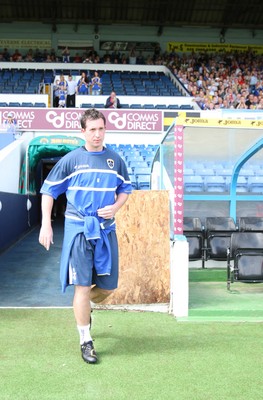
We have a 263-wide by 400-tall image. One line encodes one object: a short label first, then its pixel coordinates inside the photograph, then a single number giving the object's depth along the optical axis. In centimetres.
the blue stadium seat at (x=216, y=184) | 998
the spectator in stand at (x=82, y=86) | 2225
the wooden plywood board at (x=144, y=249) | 612
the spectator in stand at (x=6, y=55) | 2915
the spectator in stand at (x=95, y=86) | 2278
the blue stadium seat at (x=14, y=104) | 2090
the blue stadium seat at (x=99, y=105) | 2065
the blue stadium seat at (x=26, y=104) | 2083
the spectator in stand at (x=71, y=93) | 2208
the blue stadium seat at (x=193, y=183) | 1027
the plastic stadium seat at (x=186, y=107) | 2089
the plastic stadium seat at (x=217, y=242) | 864
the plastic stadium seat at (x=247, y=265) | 707
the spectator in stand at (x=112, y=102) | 1961
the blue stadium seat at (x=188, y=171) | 1003
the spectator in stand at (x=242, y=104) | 2098
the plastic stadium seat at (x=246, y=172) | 998
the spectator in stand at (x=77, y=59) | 2862
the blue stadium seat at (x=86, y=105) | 2073
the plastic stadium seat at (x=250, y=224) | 925
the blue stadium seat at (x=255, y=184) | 993
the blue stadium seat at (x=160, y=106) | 2140
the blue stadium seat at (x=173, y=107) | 2096
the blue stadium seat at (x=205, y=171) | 973
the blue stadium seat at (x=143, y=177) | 1527
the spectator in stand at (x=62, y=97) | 2112
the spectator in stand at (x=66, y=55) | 2845
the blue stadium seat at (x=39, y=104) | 2073
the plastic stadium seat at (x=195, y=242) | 864
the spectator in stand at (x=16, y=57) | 2869
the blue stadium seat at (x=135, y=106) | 2116
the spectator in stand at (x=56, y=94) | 2202
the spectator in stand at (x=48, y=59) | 2834
